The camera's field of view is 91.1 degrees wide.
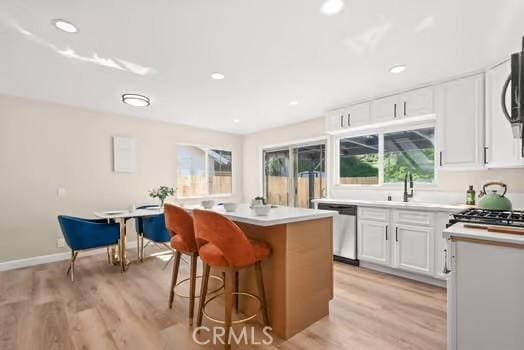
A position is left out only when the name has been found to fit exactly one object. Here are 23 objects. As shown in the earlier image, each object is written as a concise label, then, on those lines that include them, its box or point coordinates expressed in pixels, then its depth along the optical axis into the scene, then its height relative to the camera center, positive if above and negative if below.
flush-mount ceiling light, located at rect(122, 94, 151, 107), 3.14 +0.93
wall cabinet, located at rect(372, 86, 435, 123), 3.16 +0.89
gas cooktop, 1.55 -0.29
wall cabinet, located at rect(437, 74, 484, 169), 2.79 +0.58
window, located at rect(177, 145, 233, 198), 5.36 +0.06
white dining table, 3.40 -0.59
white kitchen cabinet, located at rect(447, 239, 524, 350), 1.28 -0.65
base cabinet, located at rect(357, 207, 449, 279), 2.85 -0.80
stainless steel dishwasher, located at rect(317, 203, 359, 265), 3.56 -0.86
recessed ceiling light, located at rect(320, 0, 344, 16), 1.75 +1.17
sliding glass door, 5.00 -0.01
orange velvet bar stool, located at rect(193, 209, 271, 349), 1.72 -0.53
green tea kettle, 2.05 -0.24
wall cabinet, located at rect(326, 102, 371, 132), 3.77 +0.87
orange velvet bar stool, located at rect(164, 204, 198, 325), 2.20 -0.54
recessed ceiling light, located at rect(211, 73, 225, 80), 2.91 +1.13
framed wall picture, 4.39 +0.34
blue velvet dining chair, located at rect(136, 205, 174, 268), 3.60 -0.80
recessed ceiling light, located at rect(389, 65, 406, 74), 2.71 +1.12
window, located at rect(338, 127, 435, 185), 3.51 +0.25
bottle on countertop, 2.93 -0.26
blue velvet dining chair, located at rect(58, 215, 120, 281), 3.10 -0.75
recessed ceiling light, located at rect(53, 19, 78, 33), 1.97 +1.16
